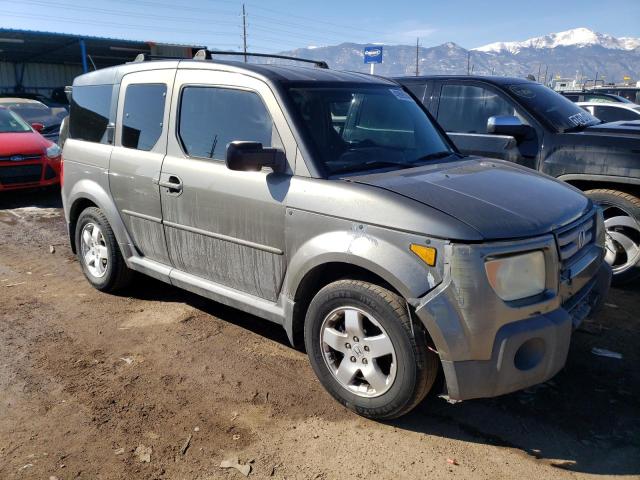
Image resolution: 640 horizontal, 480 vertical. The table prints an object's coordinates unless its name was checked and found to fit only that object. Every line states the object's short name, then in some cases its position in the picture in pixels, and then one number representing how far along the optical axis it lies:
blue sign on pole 31.63
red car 8.67
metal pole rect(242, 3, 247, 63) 56.83
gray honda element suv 2.64
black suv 4.99
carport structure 24.97
